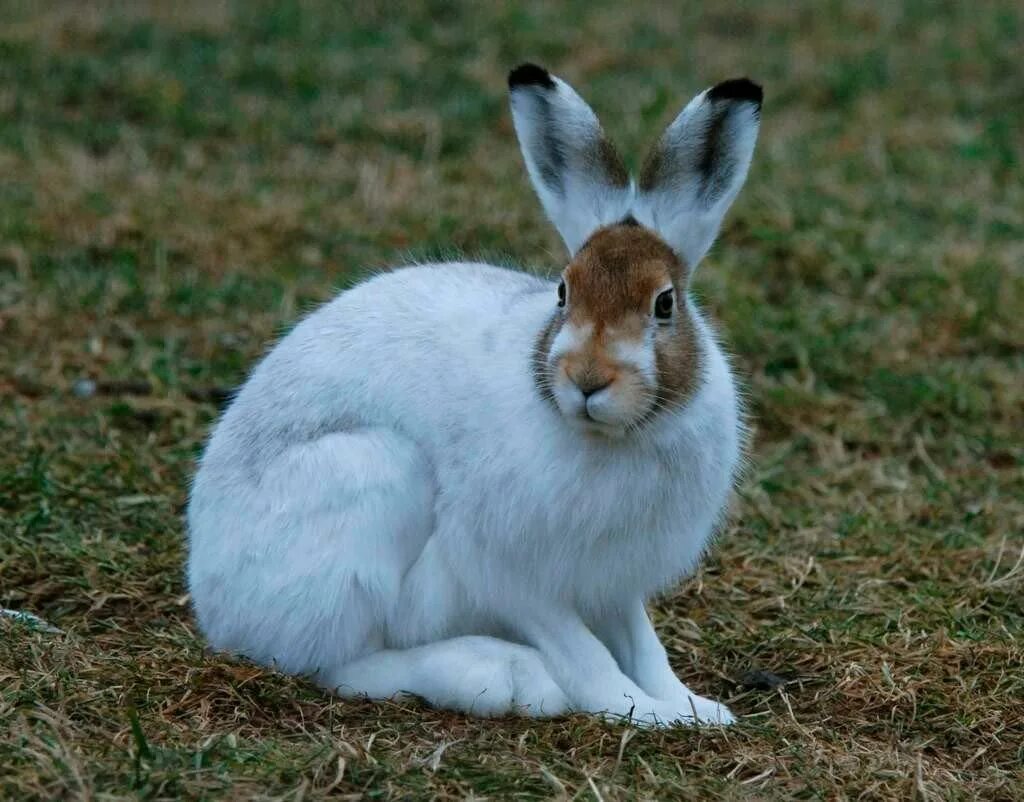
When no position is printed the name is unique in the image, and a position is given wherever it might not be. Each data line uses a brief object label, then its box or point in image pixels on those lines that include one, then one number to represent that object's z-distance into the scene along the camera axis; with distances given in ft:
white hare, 27.02
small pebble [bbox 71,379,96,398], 42.57
